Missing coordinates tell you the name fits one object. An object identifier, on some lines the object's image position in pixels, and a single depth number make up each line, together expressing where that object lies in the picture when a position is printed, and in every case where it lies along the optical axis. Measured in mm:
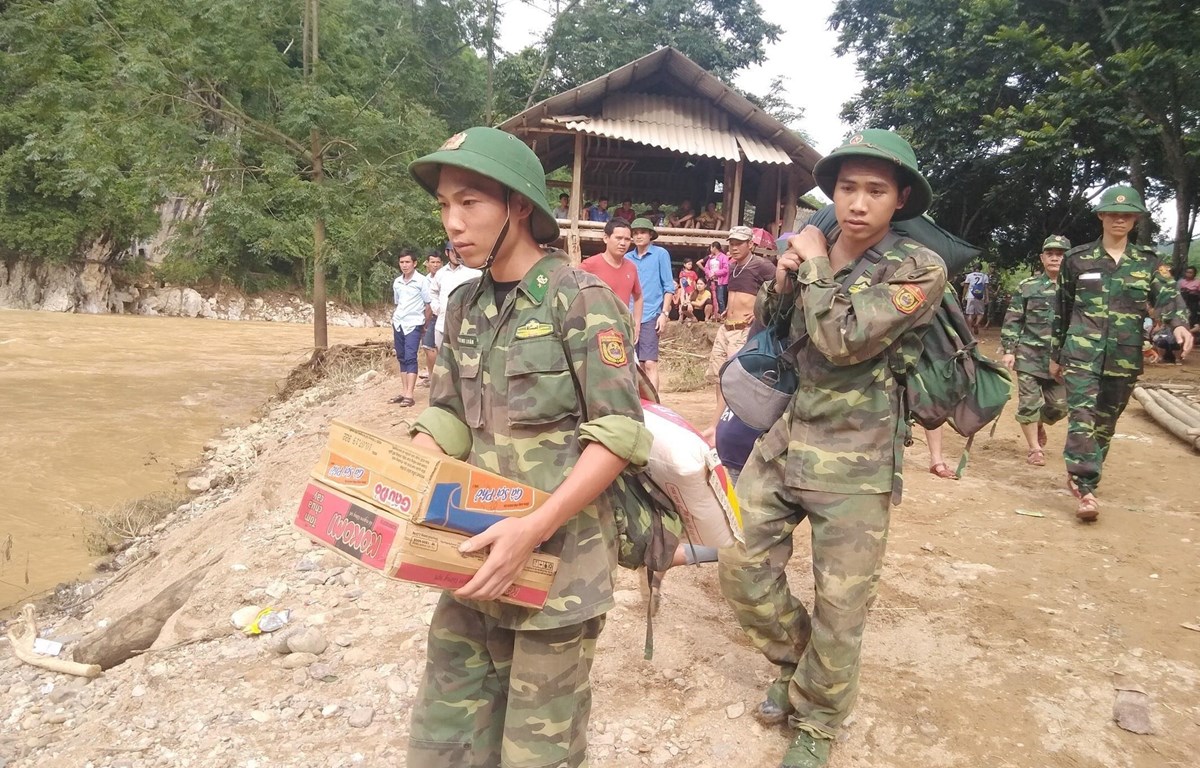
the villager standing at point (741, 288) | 5918
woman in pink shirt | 12438
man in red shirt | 6049
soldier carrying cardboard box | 1606
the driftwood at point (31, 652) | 3781
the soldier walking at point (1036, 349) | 6086
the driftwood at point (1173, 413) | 6912
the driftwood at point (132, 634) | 3965
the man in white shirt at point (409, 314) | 8430
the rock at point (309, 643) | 3273
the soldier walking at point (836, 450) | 2281
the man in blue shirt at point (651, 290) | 7273
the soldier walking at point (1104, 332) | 4762
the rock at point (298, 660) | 3189
